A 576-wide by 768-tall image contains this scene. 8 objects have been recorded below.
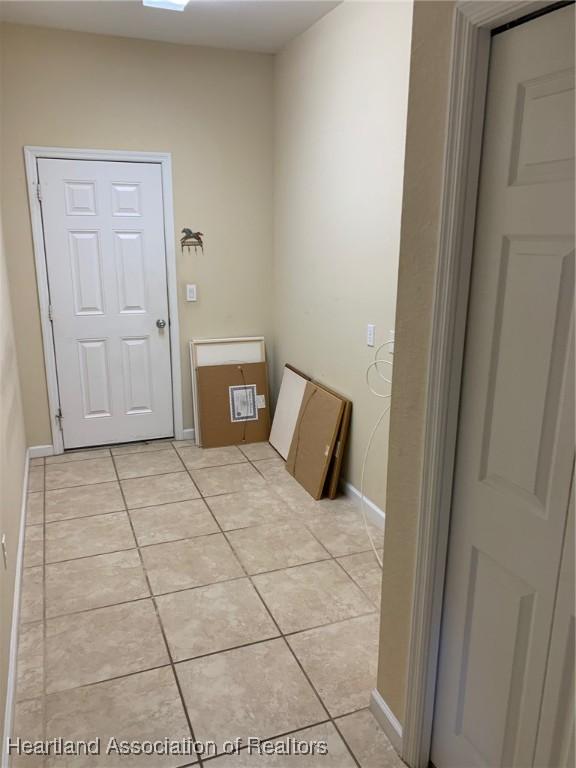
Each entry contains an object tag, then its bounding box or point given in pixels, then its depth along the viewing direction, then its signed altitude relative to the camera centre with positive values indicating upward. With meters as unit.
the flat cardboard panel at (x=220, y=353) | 4.33 -0.80
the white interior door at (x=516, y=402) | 1.14 -0.33
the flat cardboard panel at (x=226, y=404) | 4.33 -1.17
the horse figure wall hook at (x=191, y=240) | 4.14 +0.05
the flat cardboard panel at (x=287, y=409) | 4.01 -1.15
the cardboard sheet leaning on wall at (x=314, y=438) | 3.46 -1.18
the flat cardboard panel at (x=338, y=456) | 3.40 -1.23
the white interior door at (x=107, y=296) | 3.87 -0.34
